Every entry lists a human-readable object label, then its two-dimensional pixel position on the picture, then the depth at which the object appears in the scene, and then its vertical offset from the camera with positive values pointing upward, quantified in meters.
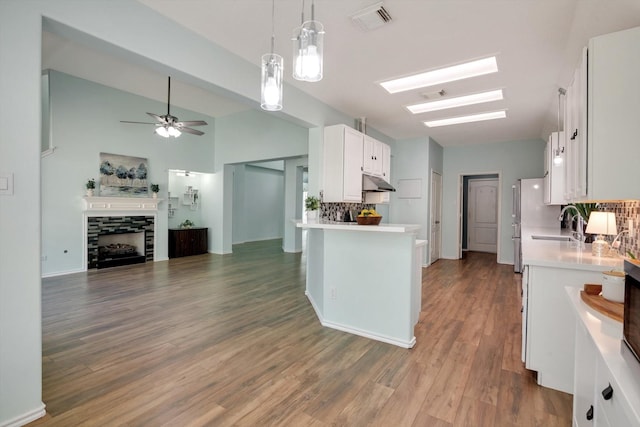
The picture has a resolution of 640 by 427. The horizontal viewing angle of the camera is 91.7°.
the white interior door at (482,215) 8.80 -0.06
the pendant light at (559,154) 3.64 +0.71
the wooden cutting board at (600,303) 1.31 -0.41
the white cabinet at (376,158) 4.84 +0.89
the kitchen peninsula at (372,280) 2.85 -0.67
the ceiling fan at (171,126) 4.98 +1.41
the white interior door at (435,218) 7.10 -0.13
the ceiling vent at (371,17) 2.43 +1.60
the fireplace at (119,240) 5.96 -0.62
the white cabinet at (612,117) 1.64 +0.53
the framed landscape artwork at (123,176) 6.11 +0.72
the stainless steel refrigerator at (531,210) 5.82 +0.06
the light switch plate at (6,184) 1.71 +0.14
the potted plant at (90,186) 5.78 +0.45
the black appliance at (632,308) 0.94 -0.30
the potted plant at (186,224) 7.91 -0.33
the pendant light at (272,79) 1.69 +0.73
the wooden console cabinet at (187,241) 7.43 -0.75
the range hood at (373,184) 4.71 +0.43
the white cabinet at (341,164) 4.33 +0.68
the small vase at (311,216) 4.21 -0.06
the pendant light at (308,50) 1.52 +0.81
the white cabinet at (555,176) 4.23 +0.52
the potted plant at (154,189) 6.80 +0.48
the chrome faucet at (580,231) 3.22 -0.18
